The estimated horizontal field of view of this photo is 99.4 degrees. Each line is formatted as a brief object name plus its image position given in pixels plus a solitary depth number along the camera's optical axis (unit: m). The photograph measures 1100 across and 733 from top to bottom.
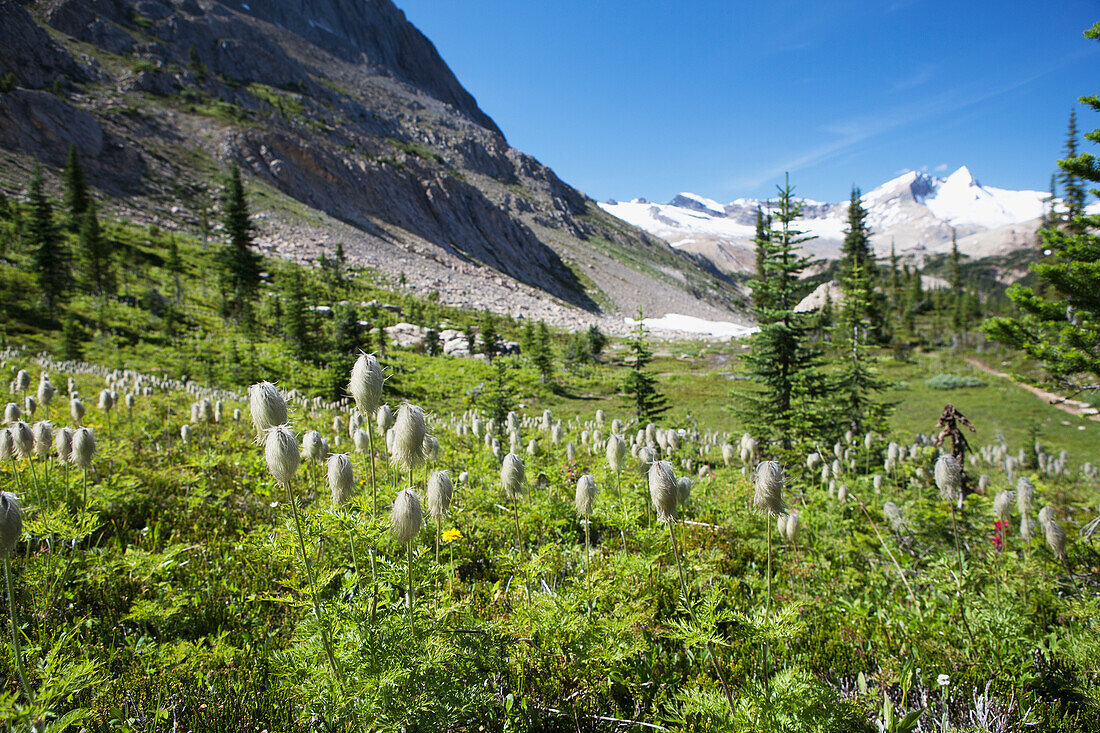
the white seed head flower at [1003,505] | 3.90
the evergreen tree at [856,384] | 10.24
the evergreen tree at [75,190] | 31.05
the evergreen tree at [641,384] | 10.89
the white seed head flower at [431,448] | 3.17
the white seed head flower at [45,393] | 5.00
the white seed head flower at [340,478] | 2.64
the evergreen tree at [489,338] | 27.09
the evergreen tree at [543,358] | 25.14
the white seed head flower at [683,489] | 2.59
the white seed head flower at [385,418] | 3.19
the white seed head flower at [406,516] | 2.23
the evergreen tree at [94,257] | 21.84
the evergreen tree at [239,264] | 26.08
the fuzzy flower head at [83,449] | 3.38
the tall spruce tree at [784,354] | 8.97
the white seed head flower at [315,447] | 3.20
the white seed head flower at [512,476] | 3.42
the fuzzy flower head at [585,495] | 3.29
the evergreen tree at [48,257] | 18.31
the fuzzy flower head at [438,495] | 2.59
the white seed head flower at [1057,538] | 3.40
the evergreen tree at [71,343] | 14.11
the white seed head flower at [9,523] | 1.93
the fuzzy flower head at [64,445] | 3.58
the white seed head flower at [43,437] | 3.39
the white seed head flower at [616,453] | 3.71
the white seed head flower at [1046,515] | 3.50
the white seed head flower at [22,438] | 3.22
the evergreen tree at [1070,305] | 4.15
